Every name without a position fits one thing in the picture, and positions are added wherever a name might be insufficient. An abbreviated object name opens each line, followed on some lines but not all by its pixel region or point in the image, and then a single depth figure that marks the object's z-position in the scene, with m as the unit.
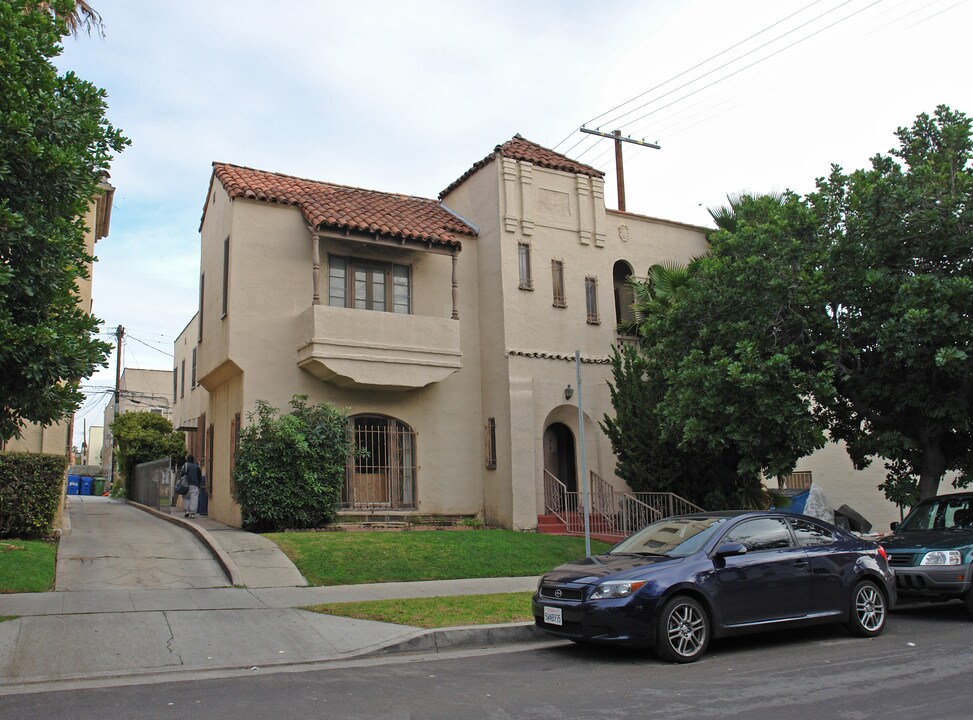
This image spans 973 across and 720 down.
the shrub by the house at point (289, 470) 15.80
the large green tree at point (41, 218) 8.28
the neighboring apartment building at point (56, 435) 15.65
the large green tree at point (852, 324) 12.73
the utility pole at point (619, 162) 27.92
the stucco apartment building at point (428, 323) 17.92
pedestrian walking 19.38
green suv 10.02
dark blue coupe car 7.93
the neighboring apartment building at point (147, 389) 52.53
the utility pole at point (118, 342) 44.69
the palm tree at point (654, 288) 19.23
